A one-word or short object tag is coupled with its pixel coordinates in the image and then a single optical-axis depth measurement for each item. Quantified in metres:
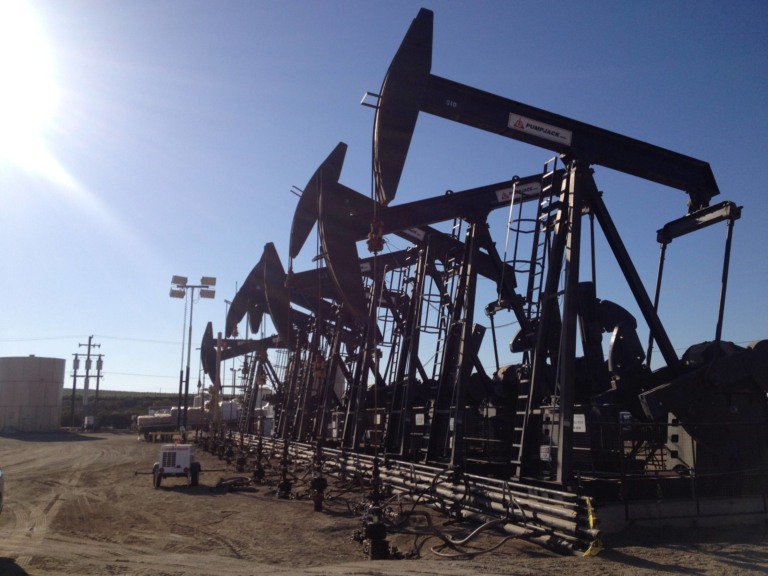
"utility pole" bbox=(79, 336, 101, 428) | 70.69
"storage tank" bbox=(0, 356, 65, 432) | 62.62
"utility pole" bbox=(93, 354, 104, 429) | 74.81
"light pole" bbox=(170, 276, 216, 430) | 31.98
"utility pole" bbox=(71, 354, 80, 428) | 73.25
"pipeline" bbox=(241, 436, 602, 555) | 8.41
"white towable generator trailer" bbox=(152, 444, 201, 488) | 18.38
